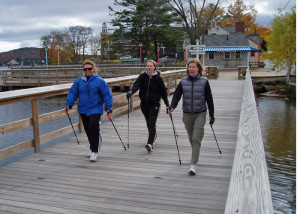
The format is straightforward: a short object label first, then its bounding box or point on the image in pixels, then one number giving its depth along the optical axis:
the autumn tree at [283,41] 33.84
